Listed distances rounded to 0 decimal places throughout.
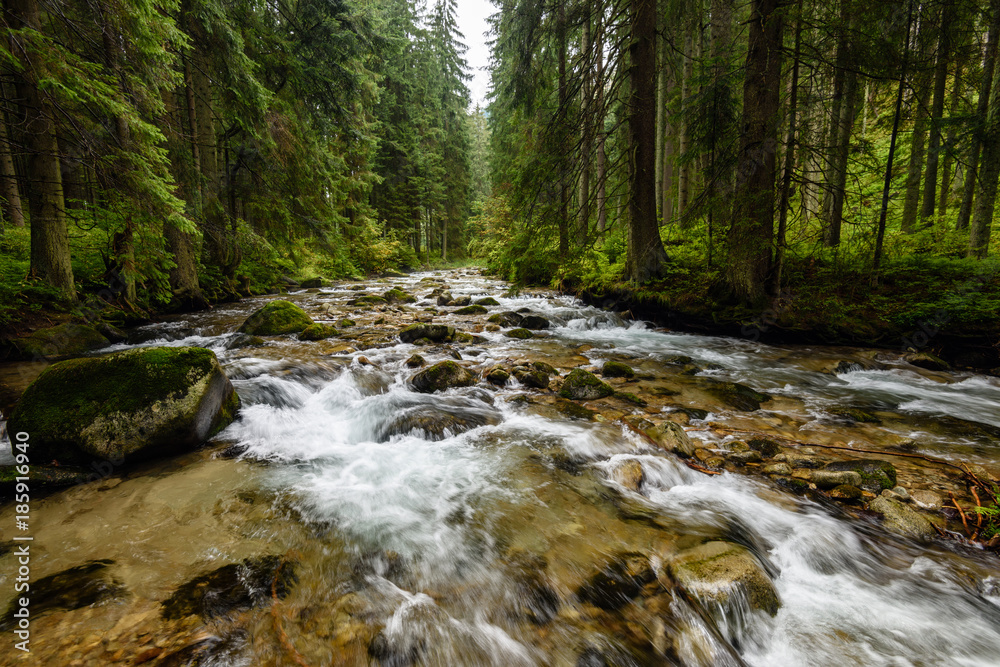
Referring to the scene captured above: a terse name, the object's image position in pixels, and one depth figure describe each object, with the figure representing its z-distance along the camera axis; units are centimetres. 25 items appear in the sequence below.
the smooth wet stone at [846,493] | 315
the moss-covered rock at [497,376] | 604
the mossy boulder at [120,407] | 334
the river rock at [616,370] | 624
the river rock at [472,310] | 1194
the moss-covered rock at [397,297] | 1434
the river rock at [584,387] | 543
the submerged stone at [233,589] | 209
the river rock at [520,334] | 903
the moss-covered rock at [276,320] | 839
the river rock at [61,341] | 584
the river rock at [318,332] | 840
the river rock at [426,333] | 852
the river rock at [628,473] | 352
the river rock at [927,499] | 298
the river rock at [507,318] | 1023
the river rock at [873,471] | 321
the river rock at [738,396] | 500
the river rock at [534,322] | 998
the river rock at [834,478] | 325
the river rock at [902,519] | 278
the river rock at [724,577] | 231
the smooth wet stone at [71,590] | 202
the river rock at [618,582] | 236
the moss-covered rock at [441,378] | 581
